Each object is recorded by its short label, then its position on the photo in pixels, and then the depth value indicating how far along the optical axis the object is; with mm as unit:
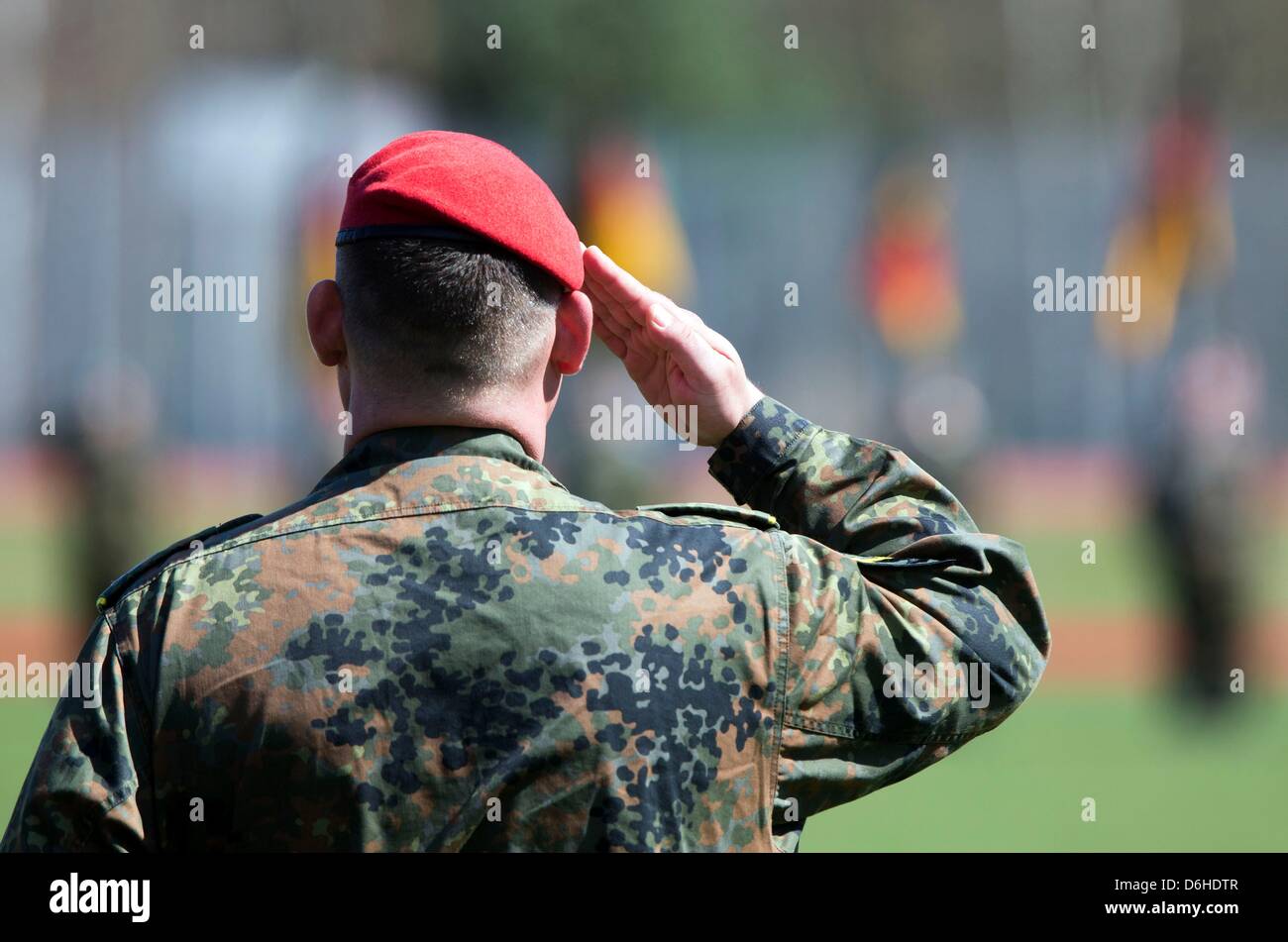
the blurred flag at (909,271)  19859
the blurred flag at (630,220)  17312
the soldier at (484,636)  1883
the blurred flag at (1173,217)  16578
